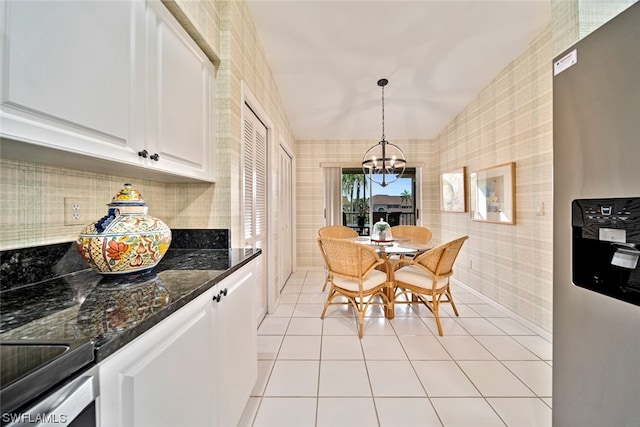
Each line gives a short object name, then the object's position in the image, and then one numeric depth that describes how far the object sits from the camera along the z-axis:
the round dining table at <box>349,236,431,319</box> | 2.59
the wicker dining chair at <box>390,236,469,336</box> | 2.34
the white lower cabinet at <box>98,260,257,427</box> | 0.56
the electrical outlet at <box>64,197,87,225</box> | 1.06
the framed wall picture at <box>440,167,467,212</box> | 3.71
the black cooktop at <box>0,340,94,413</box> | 0.36
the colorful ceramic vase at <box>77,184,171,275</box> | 0.92
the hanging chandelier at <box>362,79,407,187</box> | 3.15
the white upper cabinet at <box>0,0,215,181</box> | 0.65
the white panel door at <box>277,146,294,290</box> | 3.53
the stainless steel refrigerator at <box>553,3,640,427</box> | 0.76
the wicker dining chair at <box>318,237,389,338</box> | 2.36
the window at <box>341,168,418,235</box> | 5.54
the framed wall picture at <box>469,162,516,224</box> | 2.66
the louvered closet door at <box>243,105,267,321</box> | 2.16
